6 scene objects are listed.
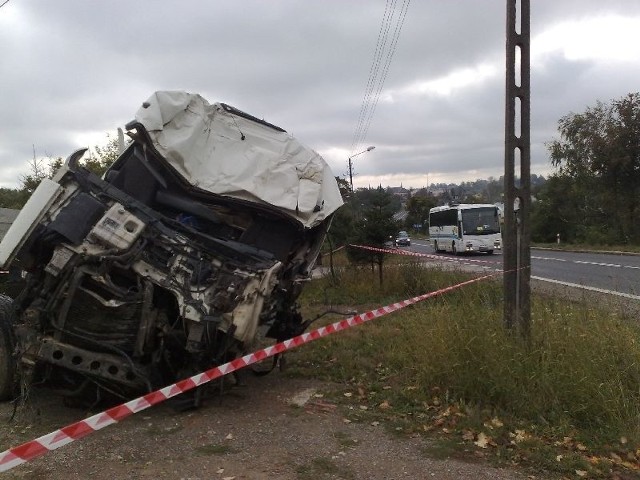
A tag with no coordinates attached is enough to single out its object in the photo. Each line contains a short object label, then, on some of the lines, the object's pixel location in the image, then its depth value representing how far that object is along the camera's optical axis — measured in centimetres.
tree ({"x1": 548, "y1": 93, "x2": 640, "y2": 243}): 3412
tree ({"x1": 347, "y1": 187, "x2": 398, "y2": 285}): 1287
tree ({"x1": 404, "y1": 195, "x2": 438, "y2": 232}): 7994
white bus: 2994
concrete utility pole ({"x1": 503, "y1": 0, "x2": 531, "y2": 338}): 593
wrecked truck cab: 458
